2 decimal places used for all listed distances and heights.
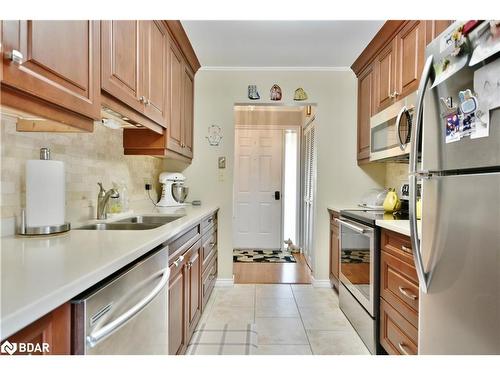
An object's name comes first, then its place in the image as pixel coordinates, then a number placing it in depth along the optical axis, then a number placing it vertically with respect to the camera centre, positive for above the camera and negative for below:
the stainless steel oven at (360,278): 1.89 -0.71
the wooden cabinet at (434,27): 1.72 +1.02
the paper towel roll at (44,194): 1.15 -0.05
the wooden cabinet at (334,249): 2.94 -0.70
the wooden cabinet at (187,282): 1.49 -0.66
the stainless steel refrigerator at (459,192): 0.89 -0.02
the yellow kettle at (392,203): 2.39 -0.15
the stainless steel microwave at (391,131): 1.95 +0.45
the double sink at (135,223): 1.66 -0.27
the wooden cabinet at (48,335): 0.57 -0.33
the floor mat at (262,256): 4.20 -1.14
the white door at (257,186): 4.84 -0.03
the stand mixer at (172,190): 2.81 -0.06
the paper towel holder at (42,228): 1.16 -0.19
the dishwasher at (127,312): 0.71 -0.40
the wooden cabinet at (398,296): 1.48 -0.64
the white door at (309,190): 3.52 -0.07
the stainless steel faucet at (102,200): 1.79 -0.11
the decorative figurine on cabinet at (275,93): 3.24 +1.06
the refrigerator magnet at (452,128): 1.05 +0.22
